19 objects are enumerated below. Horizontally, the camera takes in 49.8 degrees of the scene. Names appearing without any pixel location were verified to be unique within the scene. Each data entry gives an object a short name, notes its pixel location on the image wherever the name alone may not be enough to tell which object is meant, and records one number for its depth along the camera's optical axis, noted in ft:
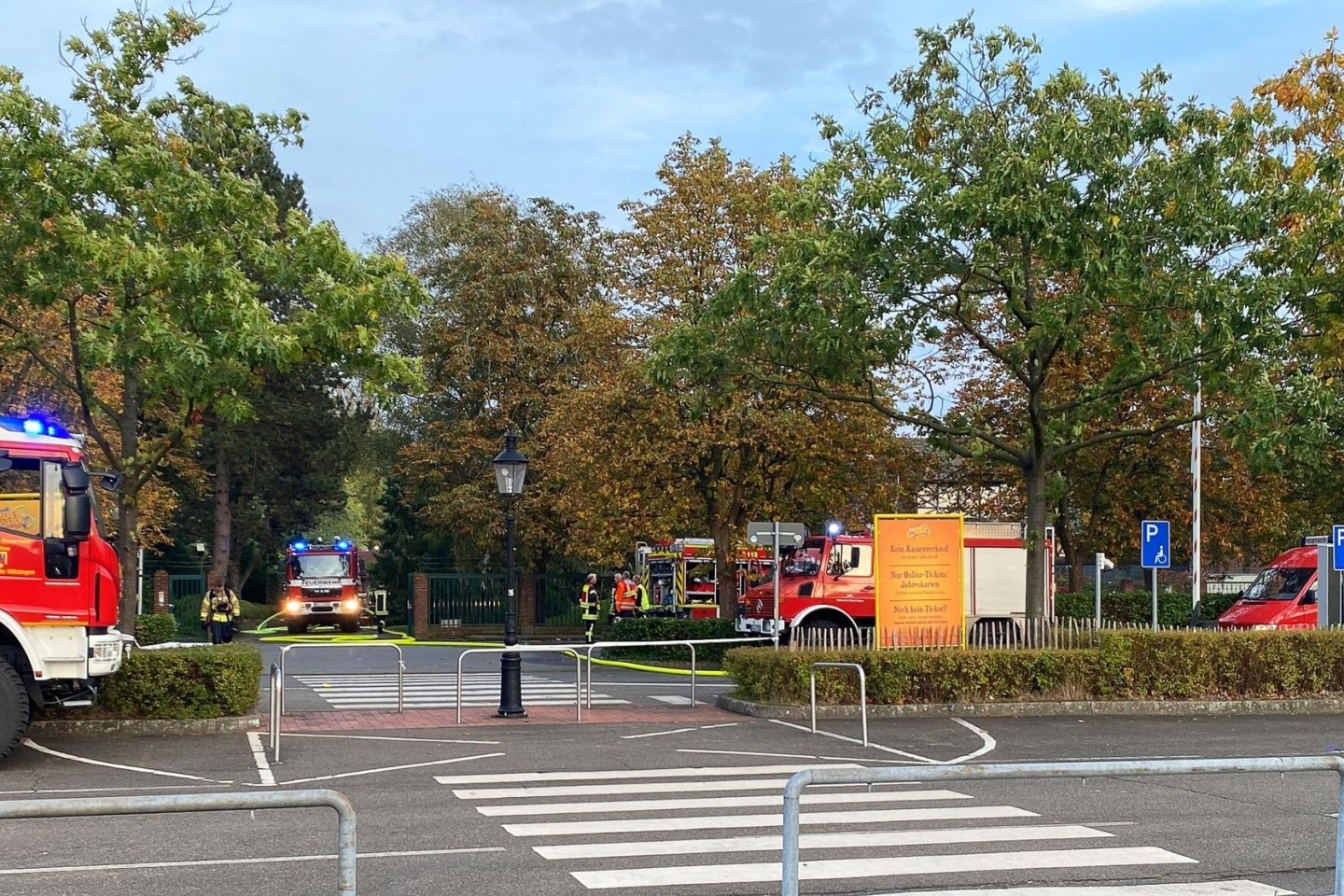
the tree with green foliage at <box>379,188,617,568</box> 147.84
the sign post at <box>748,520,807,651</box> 78.89
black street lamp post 59.52
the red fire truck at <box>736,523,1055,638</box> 94.12
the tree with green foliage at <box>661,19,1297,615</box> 63.31
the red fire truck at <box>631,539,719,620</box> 130.93
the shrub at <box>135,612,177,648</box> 105.42
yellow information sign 64.80
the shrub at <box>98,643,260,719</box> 53.21
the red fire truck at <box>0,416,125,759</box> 45.32
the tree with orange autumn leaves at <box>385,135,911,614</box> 104.99
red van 95.20
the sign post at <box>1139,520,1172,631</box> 84.33
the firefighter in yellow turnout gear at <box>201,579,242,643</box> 89.20
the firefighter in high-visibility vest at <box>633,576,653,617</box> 118.62
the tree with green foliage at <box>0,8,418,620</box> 56.29
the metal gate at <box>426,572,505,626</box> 145.48
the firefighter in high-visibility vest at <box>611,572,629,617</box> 125.08
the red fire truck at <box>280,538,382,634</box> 147.02
